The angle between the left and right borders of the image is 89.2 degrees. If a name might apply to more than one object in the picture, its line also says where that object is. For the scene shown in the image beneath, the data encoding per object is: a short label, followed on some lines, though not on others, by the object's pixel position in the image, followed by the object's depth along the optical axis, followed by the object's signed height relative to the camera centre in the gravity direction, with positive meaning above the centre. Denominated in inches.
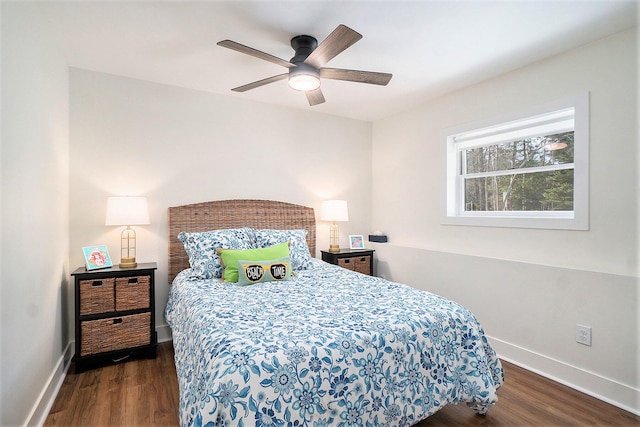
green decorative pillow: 102.7 -14.5
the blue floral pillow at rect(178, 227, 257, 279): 106.8 -11.7
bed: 50.4 -25.9
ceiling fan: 79.0 +38.6
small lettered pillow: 98.2 -18.4
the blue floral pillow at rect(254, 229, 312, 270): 120.5 -11.6
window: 96.5 +14.8
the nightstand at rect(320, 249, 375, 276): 145.6 -21.6
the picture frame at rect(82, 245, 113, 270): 102.9 -14.7
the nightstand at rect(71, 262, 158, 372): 97.6 -32.1
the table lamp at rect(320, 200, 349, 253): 149.2 -0.1
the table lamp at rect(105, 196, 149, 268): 104.6 -0.3
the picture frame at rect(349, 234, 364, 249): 159.3 -14.9
